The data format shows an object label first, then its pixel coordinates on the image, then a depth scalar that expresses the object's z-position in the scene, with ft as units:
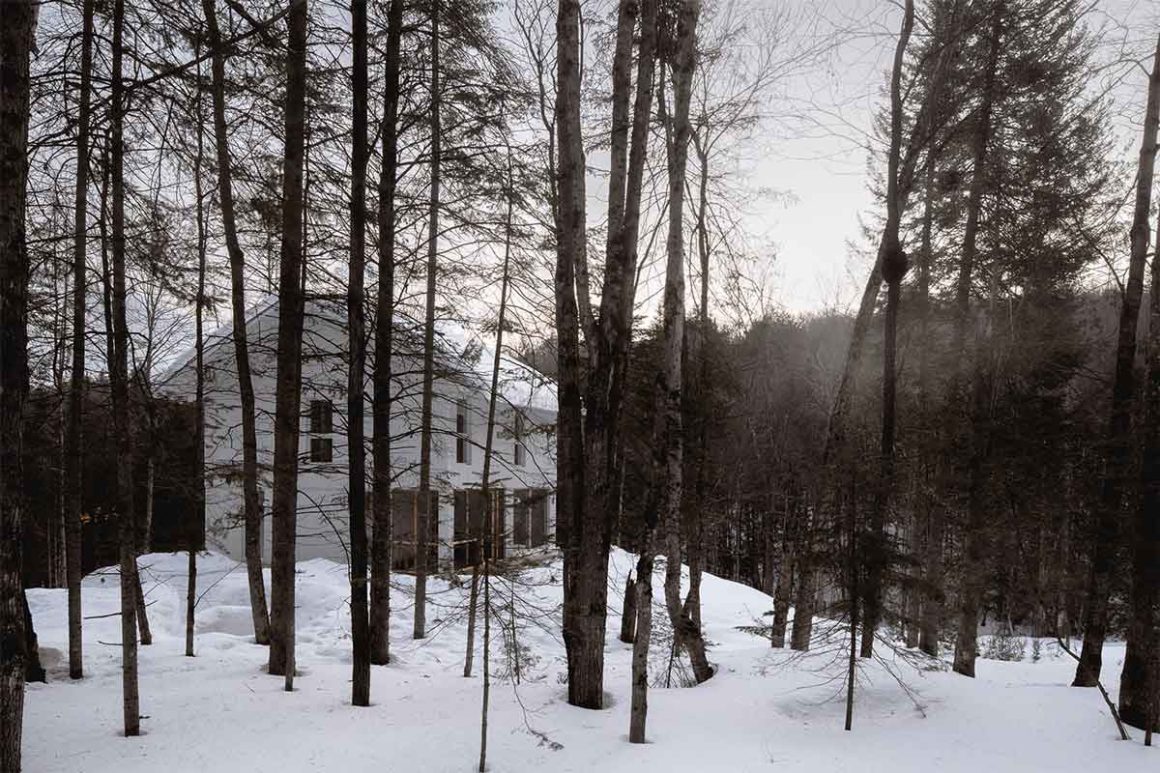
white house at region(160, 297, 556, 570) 67.46
